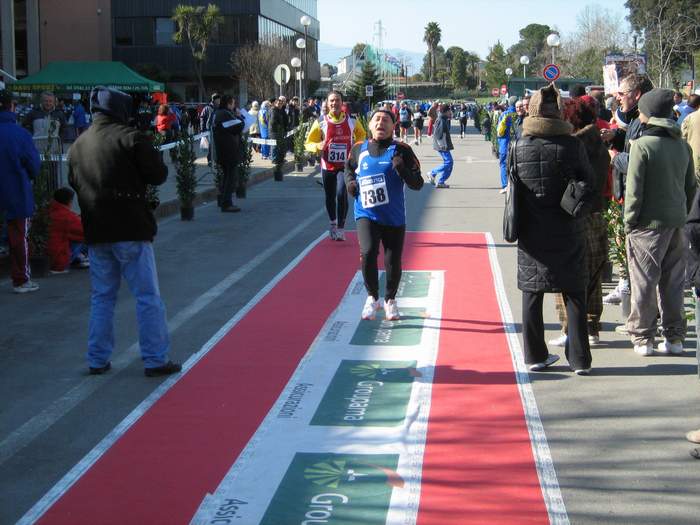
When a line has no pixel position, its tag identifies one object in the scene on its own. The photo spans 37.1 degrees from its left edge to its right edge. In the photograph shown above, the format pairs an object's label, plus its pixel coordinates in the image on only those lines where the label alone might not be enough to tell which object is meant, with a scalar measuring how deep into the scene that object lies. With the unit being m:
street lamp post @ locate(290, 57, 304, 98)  46.12
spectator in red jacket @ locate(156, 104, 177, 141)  29.86
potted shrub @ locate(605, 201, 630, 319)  9.27
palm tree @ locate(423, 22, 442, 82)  183.88
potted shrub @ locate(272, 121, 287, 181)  25.19
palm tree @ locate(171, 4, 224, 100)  77.00
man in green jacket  7.49
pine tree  91.44
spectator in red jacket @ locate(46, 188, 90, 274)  11.66
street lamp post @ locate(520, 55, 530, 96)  61.39
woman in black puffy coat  7.07
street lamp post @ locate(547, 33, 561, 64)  41.75
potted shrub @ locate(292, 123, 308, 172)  28.47
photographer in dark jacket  7.20
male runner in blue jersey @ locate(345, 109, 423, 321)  8.92
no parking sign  35.53
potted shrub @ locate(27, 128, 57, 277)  11.64
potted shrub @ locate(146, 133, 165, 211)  13.91
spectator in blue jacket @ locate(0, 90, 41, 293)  10.33
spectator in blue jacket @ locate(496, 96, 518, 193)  19.81
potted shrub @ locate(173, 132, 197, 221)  17.06
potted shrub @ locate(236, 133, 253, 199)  20.20
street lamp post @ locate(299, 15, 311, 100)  41.91
